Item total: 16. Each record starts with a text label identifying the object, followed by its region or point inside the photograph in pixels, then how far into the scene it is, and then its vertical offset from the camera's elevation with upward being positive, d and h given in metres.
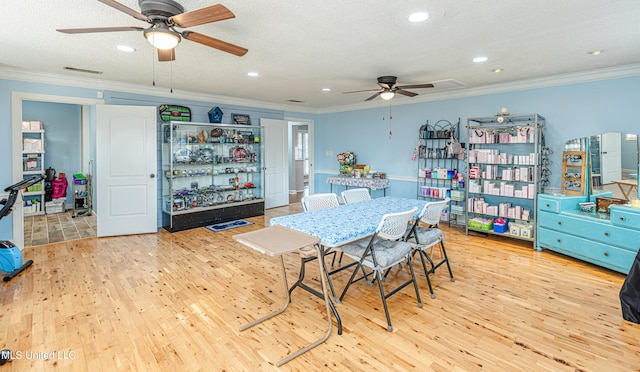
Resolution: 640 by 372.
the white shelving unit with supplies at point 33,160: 6.41 +0.36
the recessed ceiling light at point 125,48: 3.27 +1.35
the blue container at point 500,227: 4.76 -0.75
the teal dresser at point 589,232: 3.33 -0.63
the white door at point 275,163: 7.12 +0.33
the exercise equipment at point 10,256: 3.39 -0.85
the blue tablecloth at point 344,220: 2.39 -0.37
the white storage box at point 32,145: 6.36 +0.67
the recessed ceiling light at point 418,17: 2.47 +1.27
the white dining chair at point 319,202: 3.54 -0.27
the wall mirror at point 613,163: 3.89 +0.18
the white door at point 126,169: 4.80 +0.13
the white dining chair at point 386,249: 2.51 -0.63
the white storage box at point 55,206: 6.76 -0.60
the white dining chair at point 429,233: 3.07 -0.57
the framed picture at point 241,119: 6.45 +1.20
